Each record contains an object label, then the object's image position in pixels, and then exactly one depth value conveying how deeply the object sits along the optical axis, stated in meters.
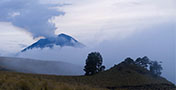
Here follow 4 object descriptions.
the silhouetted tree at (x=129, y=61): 57.58
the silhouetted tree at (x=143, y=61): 59.32
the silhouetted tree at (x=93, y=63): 57.09
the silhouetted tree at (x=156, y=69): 54.04
